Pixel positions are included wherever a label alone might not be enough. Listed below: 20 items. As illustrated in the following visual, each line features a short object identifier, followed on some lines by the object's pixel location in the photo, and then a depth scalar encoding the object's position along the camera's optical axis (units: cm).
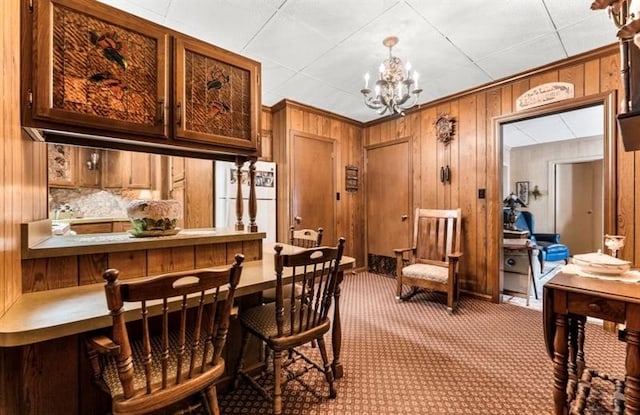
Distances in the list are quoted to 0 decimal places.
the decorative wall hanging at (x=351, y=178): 484
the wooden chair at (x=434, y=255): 315
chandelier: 262
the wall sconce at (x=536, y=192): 648
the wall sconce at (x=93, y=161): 383
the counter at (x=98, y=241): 123
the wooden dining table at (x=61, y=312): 88
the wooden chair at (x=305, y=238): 249
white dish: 150
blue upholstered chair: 493
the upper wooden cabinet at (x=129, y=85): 124
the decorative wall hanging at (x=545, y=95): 293
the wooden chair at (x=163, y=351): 94
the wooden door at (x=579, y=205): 620
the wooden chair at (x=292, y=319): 145
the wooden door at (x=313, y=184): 414
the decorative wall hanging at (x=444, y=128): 382
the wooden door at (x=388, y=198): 440
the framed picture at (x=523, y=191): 663
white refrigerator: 358
